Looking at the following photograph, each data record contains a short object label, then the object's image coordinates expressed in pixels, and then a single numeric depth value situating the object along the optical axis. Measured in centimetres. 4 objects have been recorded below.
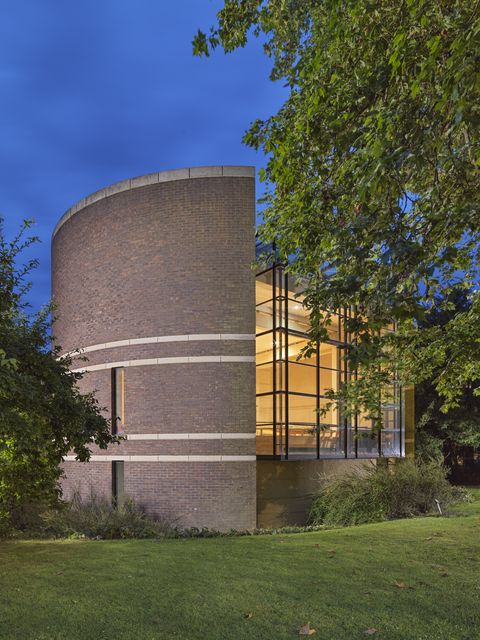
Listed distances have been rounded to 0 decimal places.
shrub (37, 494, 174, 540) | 1327
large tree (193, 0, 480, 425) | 516
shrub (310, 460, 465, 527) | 1631
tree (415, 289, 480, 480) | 2841
